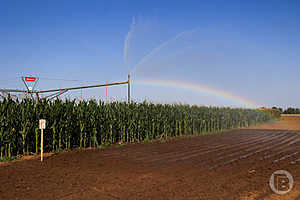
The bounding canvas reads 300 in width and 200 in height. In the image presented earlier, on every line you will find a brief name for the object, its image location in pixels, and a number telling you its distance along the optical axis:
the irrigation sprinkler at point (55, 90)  22.31
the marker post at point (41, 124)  10.45
